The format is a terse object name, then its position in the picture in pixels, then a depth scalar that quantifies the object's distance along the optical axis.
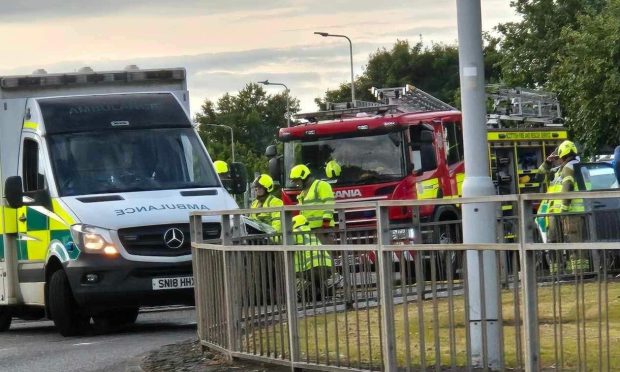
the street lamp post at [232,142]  86.21
